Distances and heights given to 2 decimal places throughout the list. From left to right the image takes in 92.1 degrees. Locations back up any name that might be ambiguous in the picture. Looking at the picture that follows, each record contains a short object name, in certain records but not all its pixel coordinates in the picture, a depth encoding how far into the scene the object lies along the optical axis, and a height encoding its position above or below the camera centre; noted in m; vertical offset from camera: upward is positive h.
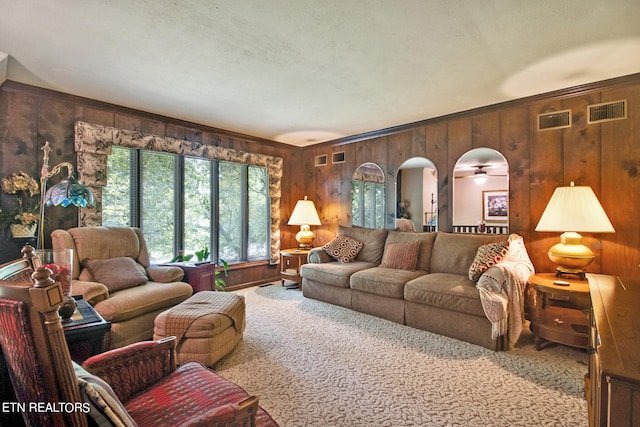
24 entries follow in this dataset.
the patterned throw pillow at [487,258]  2.99 -0.42
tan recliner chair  2.49 -0.60
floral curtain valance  3.36 +0.86
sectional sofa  2.72 -0.68
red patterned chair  0.73 -0.40
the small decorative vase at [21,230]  2.81 -0.13
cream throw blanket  2.63 -0.72
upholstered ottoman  2.29 -0.86
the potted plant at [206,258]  3.96 -0.58
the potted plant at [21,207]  2.82 +0.09
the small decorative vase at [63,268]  1.68 -0.30
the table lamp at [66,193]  2.53 +0.19
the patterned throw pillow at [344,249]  4.40 -0.47
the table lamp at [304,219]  5.09 -0.05
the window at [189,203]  3.75 +0.18
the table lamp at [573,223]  2.66 -0.06
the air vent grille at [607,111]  2.90 +1.01
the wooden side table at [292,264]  4.87 -0.80
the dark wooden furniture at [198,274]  3.41 -0.65
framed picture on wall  5.34 +0.16
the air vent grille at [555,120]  3.20 +1.01
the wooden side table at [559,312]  2.52 -0.85
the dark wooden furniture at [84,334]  1.57 -0.60
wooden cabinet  0.67 -0.36
